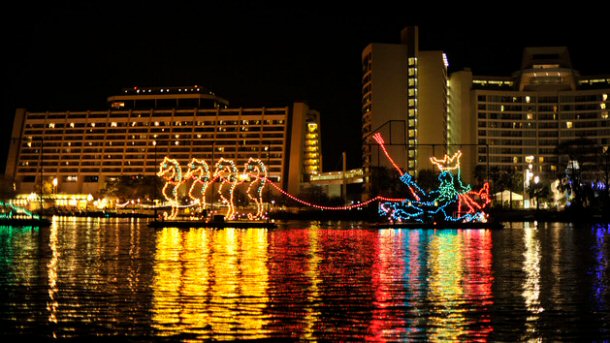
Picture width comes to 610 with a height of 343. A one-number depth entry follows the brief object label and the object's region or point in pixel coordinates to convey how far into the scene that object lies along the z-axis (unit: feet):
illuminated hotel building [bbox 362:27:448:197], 501.15
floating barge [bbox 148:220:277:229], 227.81
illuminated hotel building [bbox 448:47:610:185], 571.24
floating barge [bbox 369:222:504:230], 231.50
